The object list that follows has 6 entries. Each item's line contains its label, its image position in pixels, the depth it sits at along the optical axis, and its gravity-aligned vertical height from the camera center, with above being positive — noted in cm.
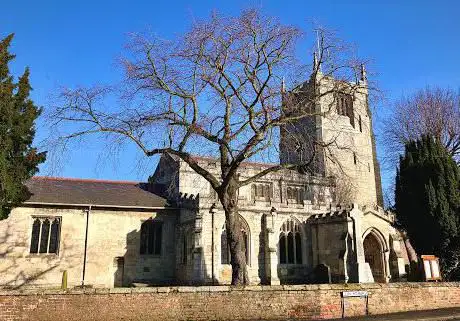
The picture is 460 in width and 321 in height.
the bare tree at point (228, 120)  1473 +493
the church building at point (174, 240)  2400 +142
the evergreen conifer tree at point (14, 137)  1791 +546
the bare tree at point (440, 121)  3078 +999
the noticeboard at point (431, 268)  1692 -22
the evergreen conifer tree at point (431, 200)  2102 +312
